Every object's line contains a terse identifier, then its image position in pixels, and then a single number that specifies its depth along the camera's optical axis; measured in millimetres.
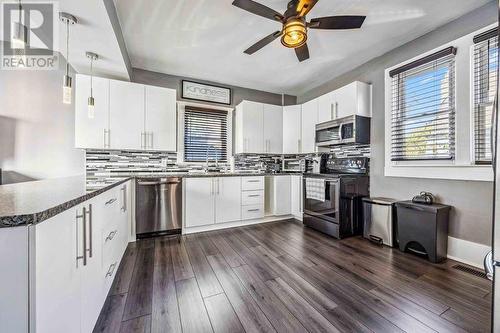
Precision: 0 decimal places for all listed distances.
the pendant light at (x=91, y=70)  2154
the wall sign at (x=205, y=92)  3672
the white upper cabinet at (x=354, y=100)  2984
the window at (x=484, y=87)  1960
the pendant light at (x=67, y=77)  1643
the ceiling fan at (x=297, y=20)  1692
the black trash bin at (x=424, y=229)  2148
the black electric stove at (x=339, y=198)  2875
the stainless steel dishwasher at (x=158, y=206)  2795
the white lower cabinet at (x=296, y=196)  3677
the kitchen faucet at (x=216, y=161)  3906
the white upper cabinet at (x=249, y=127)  3838
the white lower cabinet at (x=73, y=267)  672
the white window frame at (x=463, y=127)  2078
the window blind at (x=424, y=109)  2275
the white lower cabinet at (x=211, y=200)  3066
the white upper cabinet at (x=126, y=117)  2857
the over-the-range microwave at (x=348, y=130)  2979
